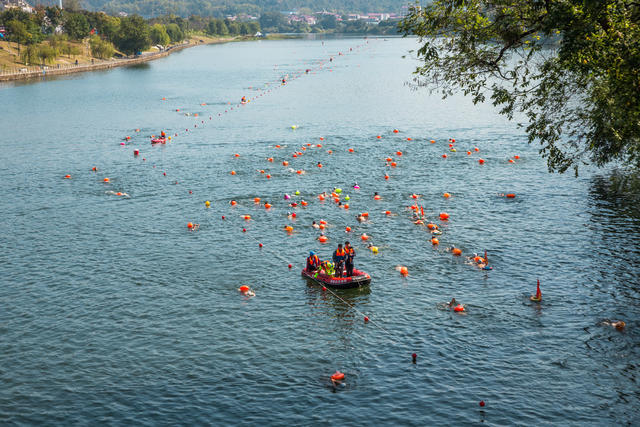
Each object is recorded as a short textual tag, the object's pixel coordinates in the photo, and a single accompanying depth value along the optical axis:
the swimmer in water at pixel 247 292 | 36.25
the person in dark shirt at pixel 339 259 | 36.93
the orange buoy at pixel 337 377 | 27.33
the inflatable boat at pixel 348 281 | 36.31
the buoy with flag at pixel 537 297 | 34.25
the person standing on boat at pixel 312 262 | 38.12
